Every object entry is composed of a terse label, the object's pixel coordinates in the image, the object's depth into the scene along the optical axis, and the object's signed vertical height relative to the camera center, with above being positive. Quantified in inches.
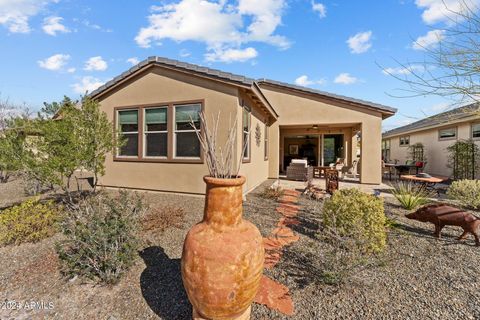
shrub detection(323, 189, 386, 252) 142.0 -40.8
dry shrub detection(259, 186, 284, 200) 282.4 -43.6
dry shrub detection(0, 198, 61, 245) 164.9 -51.2
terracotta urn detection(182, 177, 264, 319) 75.7 -34.7
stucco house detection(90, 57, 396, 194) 277.1 +66.0
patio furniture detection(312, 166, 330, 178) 506.4 -26.5
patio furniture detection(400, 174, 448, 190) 317.1 -26.8
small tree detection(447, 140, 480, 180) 452.1 +6.1
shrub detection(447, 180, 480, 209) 242.3 -36.1
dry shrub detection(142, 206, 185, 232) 177.5 -51.4
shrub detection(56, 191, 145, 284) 120.7 -49.6
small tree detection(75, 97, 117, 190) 214.8 +24.8
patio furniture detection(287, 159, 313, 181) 435.4 -19.8
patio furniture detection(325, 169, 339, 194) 296.7 -27.5
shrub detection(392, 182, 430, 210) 235.5 -41.5
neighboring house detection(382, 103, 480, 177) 497.0 +64.6
